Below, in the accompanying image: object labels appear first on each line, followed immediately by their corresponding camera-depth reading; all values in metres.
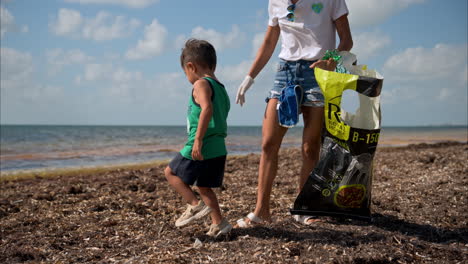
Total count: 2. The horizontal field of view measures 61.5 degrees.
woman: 3.19
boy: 2.96
